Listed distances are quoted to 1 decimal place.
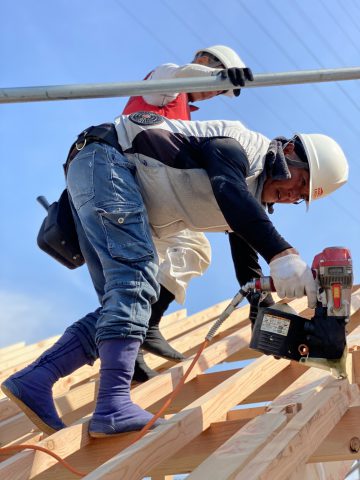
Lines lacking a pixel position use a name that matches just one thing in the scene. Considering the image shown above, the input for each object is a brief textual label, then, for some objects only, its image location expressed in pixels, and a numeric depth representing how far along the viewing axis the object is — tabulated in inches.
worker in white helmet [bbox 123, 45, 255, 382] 113.0
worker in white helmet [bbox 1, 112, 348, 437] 81.0
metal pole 69.4
